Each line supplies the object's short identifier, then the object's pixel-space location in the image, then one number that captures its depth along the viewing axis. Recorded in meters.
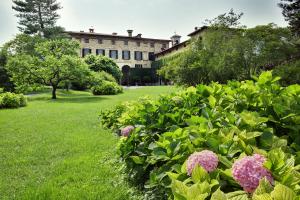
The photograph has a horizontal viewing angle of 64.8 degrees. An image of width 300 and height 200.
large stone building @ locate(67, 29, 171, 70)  36.43
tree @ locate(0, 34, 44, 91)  24.58
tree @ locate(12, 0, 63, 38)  27.66
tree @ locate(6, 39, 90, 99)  15.17
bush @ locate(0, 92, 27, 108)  11.55
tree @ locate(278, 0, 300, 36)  15.90
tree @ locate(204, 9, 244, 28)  14.27
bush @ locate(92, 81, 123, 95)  17.48
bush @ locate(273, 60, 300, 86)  11.72
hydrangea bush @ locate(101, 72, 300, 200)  1.05
